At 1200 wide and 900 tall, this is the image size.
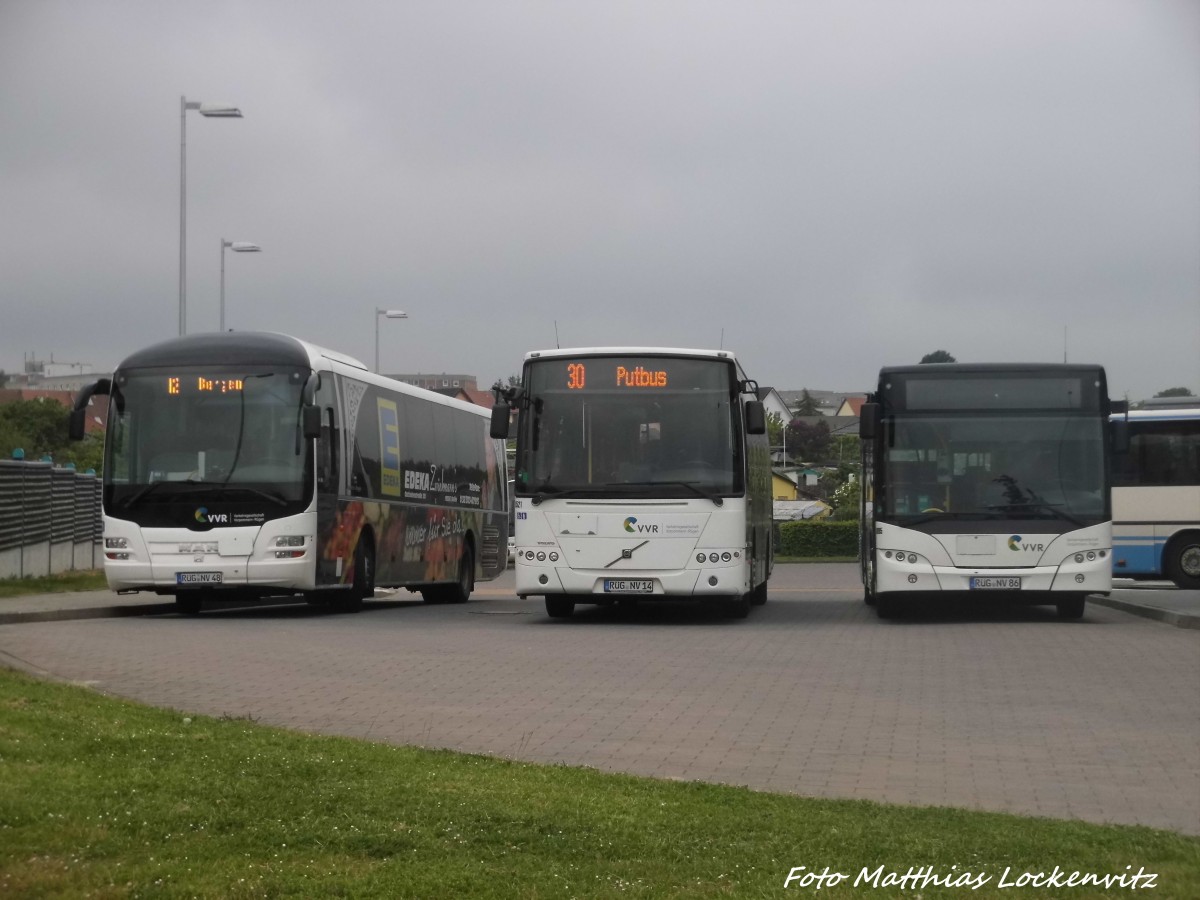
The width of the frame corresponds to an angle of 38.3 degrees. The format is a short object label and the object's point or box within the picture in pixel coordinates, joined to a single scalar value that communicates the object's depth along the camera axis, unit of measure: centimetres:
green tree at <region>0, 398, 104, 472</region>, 6981
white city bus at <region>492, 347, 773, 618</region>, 2064
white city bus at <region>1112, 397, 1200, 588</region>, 3309
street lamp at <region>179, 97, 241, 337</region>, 3400
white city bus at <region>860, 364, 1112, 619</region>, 2089
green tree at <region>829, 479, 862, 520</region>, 9001
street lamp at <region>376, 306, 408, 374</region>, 5322
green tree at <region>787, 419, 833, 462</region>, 17612
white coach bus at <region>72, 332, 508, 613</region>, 2139
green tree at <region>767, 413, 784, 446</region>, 14608
